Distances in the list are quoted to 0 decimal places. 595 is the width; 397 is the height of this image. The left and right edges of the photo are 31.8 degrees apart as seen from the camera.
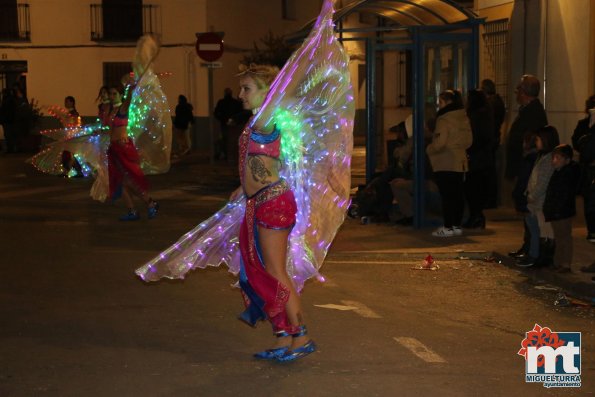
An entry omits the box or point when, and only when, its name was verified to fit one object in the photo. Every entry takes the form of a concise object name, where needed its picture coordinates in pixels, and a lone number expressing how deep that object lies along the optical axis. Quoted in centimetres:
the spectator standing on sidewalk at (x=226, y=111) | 2509
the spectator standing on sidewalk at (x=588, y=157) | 1022
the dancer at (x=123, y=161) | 1324
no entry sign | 2259
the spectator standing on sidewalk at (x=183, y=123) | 2784
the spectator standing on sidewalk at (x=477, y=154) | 1235
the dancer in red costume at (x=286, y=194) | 636
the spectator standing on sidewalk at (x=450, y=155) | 1162
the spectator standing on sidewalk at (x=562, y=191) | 930
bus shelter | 1228
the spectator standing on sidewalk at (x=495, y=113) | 1294
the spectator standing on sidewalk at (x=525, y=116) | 1183
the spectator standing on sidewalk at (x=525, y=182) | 1004
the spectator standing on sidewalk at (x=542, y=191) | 959
